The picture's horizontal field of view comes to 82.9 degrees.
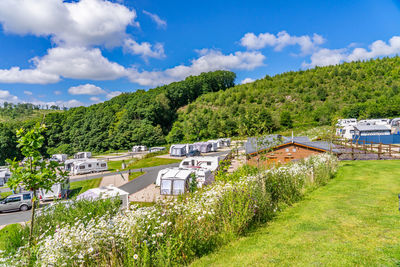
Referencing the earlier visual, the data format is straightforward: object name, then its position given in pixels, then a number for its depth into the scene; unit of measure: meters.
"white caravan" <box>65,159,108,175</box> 28.70
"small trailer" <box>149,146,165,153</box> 48.08
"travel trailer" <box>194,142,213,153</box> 40.58
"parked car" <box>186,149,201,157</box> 36.62
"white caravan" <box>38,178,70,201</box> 17.55
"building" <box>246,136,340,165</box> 20.42
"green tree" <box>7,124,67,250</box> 3.78
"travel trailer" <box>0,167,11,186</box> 27.08
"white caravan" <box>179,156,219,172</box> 23.43
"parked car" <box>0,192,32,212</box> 15.82
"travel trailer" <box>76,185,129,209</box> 12.62
